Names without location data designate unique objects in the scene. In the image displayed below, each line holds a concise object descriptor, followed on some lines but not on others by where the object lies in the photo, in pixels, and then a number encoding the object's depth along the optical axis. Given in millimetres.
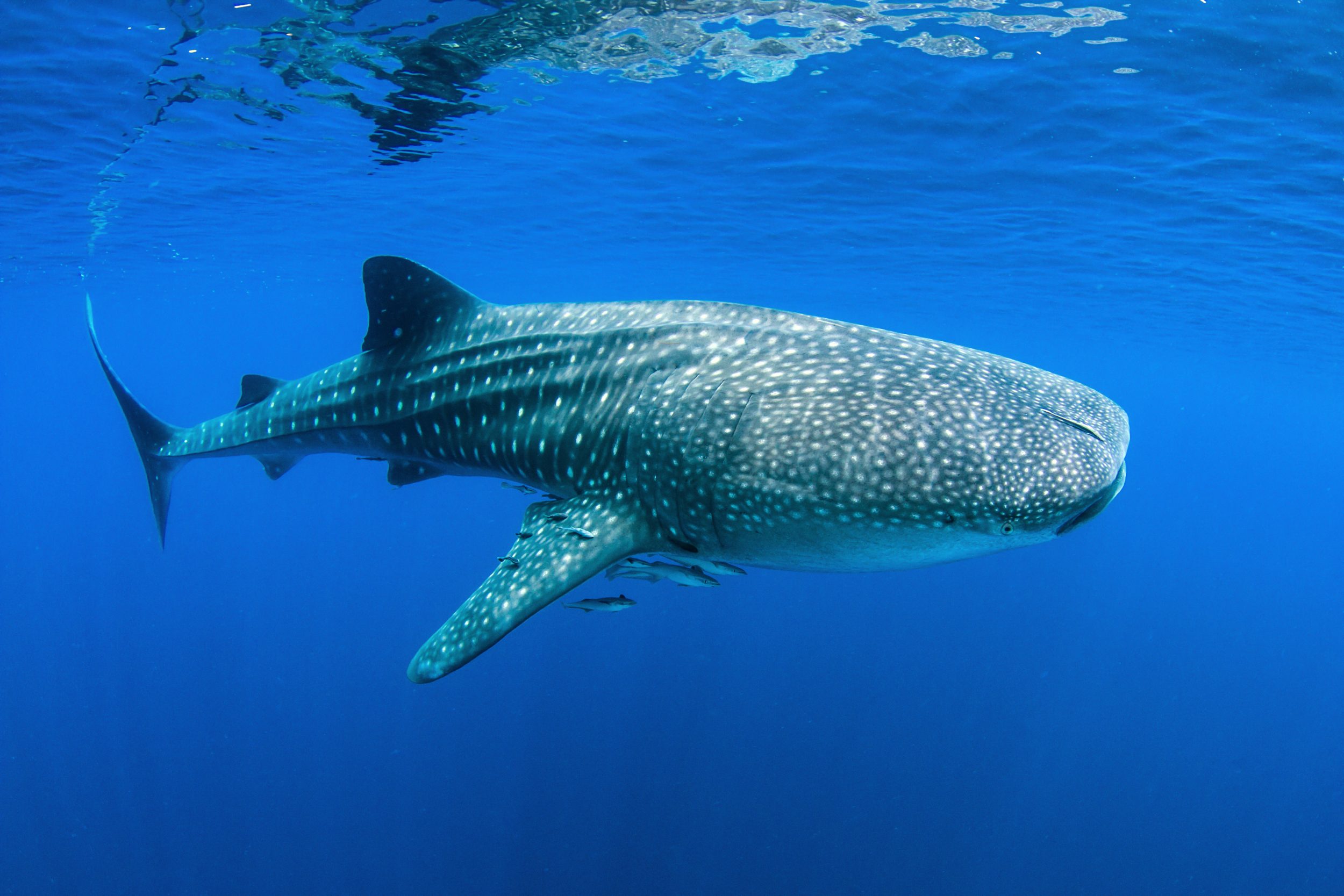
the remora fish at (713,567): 3910
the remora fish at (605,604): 3996
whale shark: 2895
